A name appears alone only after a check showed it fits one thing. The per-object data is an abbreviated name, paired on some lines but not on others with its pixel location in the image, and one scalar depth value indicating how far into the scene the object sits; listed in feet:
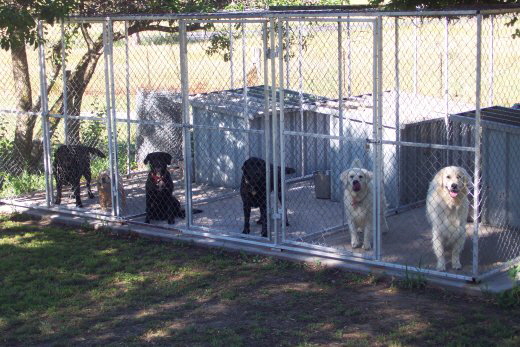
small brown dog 32.45
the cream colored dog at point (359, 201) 26.32
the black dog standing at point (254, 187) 28.27
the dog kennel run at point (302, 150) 25.38
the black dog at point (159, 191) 30.58
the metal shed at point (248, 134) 36.01
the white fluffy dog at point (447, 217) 23.79
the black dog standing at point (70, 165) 33.47
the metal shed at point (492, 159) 27.91
